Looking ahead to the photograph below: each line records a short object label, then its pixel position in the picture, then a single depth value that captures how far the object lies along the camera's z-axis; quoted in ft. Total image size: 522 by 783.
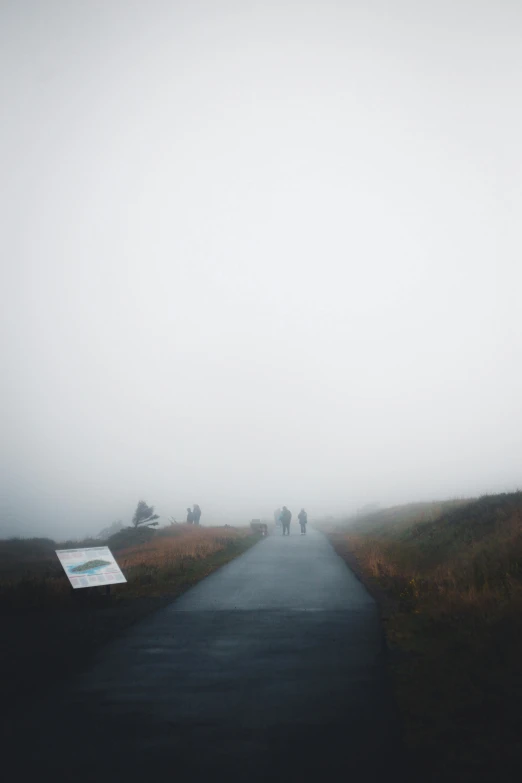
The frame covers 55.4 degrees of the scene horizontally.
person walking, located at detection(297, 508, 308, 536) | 158.61
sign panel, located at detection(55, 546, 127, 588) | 50.11
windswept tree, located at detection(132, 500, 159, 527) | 158.17
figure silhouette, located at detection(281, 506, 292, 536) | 153.67
